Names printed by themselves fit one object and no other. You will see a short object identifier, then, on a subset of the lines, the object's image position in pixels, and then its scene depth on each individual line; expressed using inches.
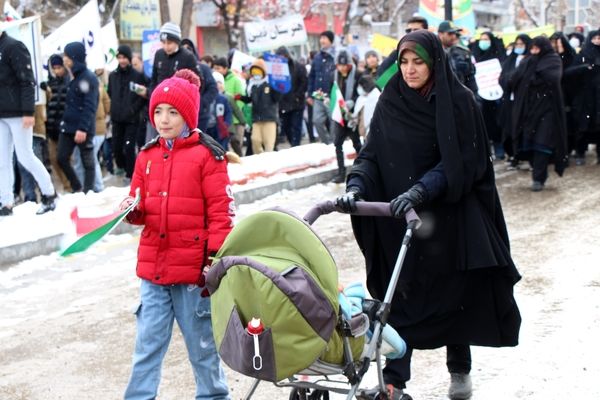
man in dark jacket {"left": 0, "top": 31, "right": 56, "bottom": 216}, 385.1
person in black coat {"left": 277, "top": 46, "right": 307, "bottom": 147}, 689.6
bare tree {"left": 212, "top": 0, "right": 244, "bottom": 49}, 1341.0
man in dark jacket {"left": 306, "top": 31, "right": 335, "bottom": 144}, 614.1
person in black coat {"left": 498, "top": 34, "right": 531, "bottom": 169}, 541.0
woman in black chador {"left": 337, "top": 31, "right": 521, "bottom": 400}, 178.5
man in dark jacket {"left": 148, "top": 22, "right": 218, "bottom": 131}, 445.5
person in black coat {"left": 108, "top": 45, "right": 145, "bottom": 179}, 500.4
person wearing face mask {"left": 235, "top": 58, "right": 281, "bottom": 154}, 616.1
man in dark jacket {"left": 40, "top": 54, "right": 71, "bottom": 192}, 491.2
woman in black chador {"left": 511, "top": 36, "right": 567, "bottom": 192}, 465.1
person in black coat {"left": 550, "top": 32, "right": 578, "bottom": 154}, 577.1
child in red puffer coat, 171.5
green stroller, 129.4
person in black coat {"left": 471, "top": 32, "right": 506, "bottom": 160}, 608.4
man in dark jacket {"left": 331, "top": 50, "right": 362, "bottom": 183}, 525.0
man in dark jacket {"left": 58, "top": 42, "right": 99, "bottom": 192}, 449.1
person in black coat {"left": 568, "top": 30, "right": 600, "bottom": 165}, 572.4
